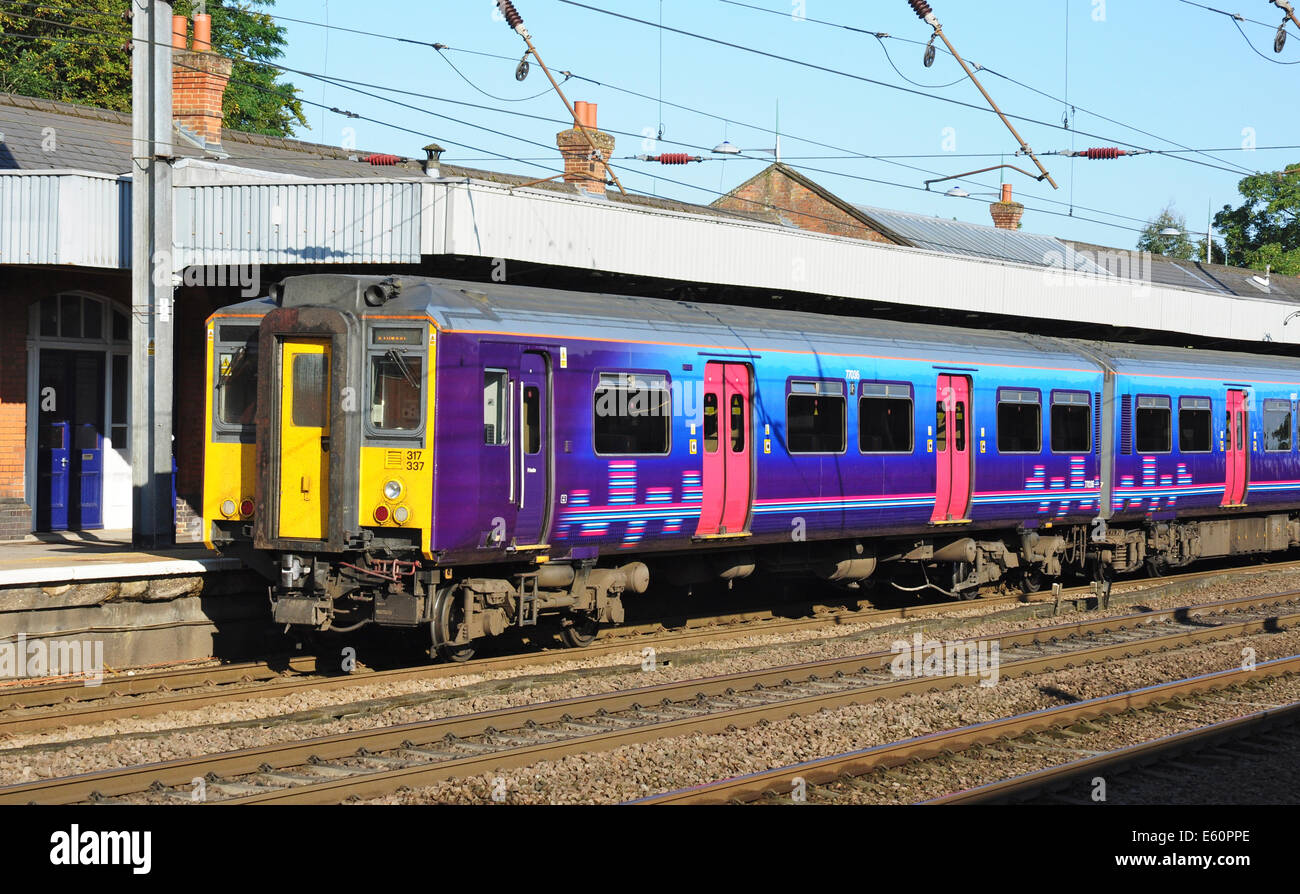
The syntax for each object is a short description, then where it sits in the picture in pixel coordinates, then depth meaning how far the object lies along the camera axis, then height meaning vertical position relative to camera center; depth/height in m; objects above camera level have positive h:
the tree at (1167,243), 96.50 +16.02
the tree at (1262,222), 73.62 +13.76
